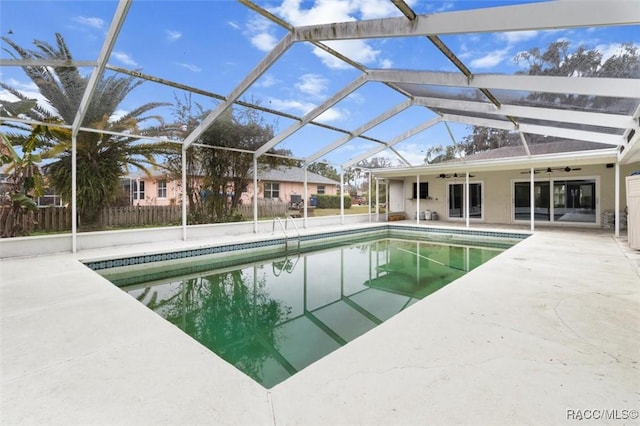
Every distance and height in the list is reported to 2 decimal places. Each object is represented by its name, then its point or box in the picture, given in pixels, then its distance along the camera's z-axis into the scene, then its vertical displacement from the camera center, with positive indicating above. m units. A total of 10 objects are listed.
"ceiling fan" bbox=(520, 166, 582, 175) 11.66 +1.34
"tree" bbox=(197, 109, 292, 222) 8.62 +1.69
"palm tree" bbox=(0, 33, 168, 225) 5.20 +1.90
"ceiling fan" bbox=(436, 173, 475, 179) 14.67 +1.44
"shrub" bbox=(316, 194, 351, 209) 20.88 +0.46
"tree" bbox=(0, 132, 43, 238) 6.70 +0.45
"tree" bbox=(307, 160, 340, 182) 24.19 +2.77
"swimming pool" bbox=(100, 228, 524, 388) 3.37 -1.39
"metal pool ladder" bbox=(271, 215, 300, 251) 9.43 -0.76
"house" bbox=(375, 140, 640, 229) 10.16 +0.83
